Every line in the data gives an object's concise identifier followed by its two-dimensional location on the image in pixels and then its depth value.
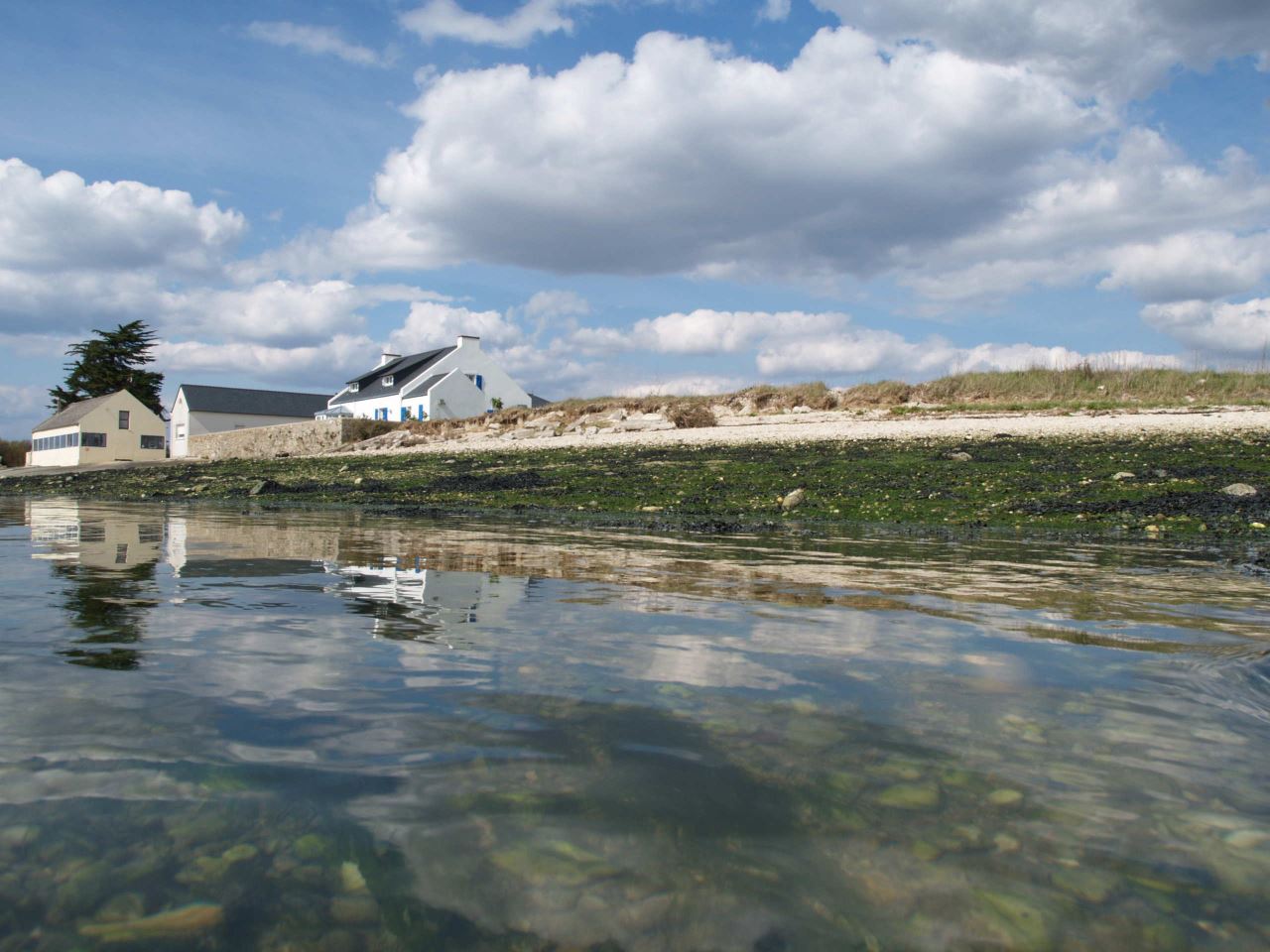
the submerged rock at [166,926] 2.10
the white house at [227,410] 77.50
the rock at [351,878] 2.31
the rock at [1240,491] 13.50
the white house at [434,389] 64.81
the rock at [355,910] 2.17
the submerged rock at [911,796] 2.79
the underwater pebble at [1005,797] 2.83
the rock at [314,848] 2.44
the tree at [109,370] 78.50
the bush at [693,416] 35.03
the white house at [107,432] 66.12
